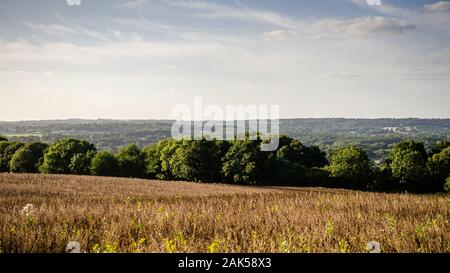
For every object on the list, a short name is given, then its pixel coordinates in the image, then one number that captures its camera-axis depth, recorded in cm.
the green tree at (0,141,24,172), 8719
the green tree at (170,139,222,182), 6681
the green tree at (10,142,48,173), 8281
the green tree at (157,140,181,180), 7131
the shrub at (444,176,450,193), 5794
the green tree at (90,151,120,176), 7294
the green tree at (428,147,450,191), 6412
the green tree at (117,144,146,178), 7538
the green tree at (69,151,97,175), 7719
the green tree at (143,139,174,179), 7350
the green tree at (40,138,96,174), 7744
